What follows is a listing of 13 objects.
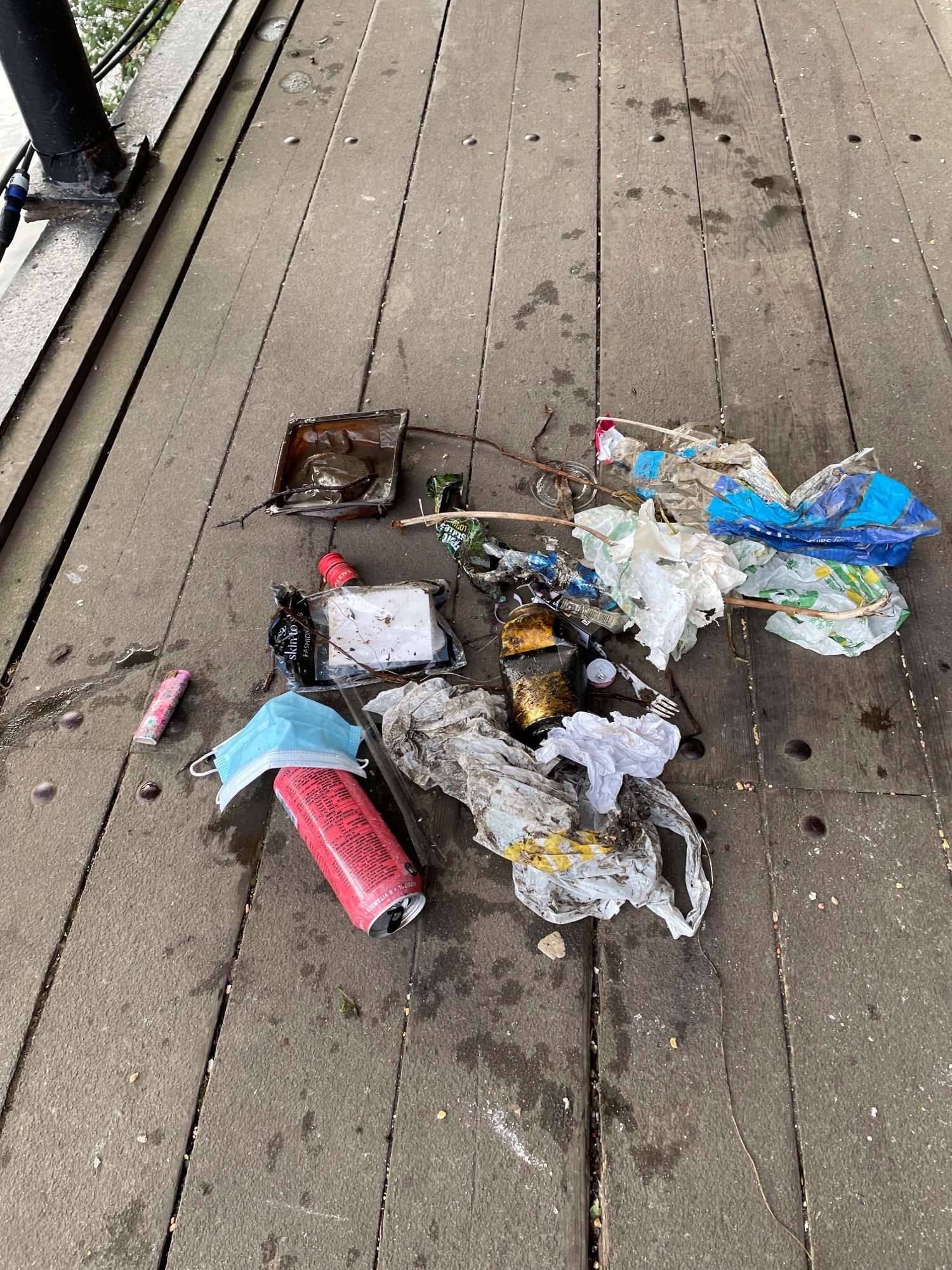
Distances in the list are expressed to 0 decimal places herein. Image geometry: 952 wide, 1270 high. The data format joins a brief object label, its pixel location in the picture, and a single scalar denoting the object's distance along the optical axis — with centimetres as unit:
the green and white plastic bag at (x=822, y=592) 152
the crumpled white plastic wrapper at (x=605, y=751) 134
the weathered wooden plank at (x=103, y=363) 183
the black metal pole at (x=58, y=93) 204
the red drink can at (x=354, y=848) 127
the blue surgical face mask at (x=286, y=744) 138
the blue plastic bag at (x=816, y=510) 152
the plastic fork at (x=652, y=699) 148
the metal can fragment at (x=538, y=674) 142
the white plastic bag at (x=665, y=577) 151
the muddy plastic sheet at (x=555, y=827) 128
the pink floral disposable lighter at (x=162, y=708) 153
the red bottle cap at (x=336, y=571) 164
